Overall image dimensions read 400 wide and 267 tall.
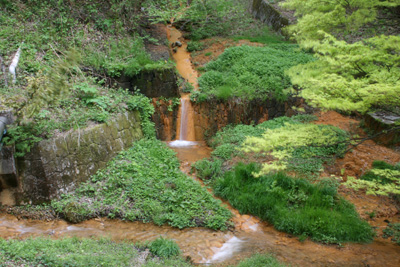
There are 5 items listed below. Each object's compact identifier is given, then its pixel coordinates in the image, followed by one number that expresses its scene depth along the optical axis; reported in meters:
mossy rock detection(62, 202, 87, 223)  6.75
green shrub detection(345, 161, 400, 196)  7.87
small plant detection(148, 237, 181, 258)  5.54
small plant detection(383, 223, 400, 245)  6.40
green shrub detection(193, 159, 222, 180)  8.63
